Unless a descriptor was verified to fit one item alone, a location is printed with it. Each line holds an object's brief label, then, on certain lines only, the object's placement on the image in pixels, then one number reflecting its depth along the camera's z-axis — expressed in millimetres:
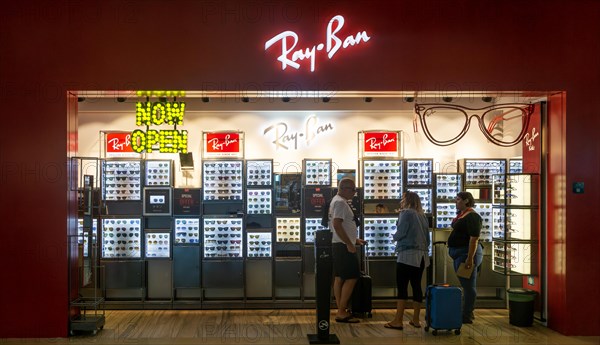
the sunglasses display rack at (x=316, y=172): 8211
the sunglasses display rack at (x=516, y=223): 7125
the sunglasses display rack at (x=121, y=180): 8289
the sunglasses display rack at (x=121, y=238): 8258
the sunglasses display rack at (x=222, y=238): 8266
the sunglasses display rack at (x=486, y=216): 8477
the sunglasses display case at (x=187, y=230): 8258
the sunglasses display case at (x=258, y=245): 8305
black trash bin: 6984
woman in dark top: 6840
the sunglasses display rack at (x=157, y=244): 8250
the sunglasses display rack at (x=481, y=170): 8531
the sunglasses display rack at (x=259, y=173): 8273
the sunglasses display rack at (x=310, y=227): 8234
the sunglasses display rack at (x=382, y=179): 8344
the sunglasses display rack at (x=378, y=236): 8336
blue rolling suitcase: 6523
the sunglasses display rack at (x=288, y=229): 8297
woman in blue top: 6676
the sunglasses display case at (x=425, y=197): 8359
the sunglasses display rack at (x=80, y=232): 6707
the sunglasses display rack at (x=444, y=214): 8430
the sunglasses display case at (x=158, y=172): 8266
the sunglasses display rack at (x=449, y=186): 8422
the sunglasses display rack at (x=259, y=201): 8297
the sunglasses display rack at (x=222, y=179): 8242
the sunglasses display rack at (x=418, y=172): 8336
